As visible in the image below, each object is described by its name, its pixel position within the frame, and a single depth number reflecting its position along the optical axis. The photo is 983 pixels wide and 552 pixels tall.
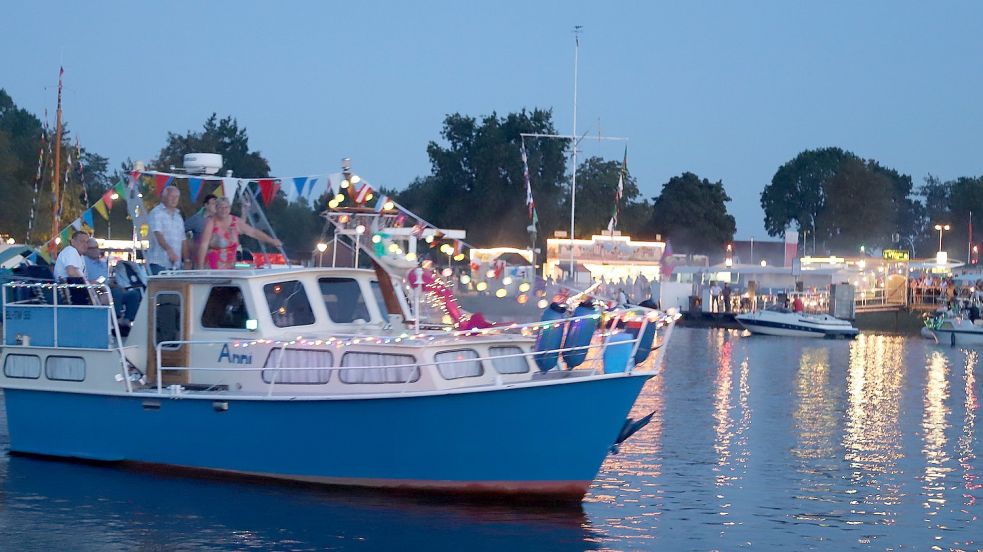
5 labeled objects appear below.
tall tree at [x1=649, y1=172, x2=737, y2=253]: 101.00
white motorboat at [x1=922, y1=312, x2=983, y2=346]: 52.50
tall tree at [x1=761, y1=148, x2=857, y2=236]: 131.75
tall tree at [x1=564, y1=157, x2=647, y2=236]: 90.19
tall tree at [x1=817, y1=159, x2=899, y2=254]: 116.44
